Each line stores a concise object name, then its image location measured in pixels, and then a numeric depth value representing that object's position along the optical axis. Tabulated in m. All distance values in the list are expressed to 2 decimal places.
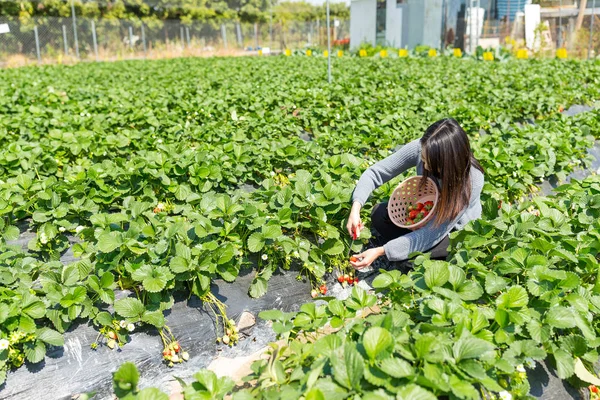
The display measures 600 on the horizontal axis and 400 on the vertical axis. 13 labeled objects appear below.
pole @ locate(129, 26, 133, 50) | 24.26
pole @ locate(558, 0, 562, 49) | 17.46
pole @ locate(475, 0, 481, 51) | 18.56
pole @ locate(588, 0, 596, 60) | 14.63
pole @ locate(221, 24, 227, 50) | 27.53
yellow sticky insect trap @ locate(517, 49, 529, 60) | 14.75
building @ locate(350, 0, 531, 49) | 19.08
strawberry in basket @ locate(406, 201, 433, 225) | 2.95
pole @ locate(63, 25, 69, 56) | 20.62
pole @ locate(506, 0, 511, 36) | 19.27
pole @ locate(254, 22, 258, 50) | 29.55
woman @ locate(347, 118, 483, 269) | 2.56
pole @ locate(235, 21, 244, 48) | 28.81
